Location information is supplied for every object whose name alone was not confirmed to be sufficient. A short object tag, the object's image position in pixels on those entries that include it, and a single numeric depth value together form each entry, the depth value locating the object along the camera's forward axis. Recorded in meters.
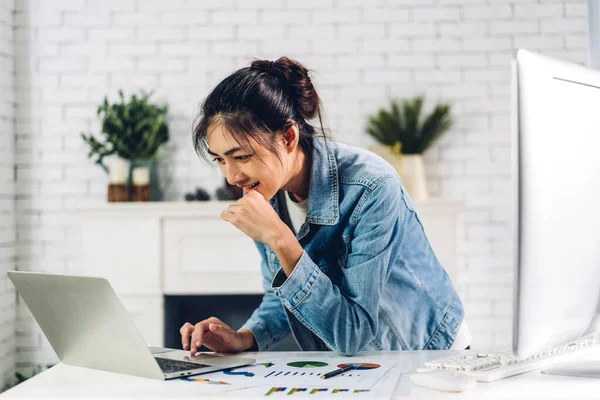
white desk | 1.00
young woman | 1.34
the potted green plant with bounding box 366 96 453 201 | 3.43
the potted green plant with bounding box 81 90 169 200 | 3.45
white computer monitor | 0.94
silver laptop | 1.11
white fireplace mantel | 3.36
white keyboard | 1.09
